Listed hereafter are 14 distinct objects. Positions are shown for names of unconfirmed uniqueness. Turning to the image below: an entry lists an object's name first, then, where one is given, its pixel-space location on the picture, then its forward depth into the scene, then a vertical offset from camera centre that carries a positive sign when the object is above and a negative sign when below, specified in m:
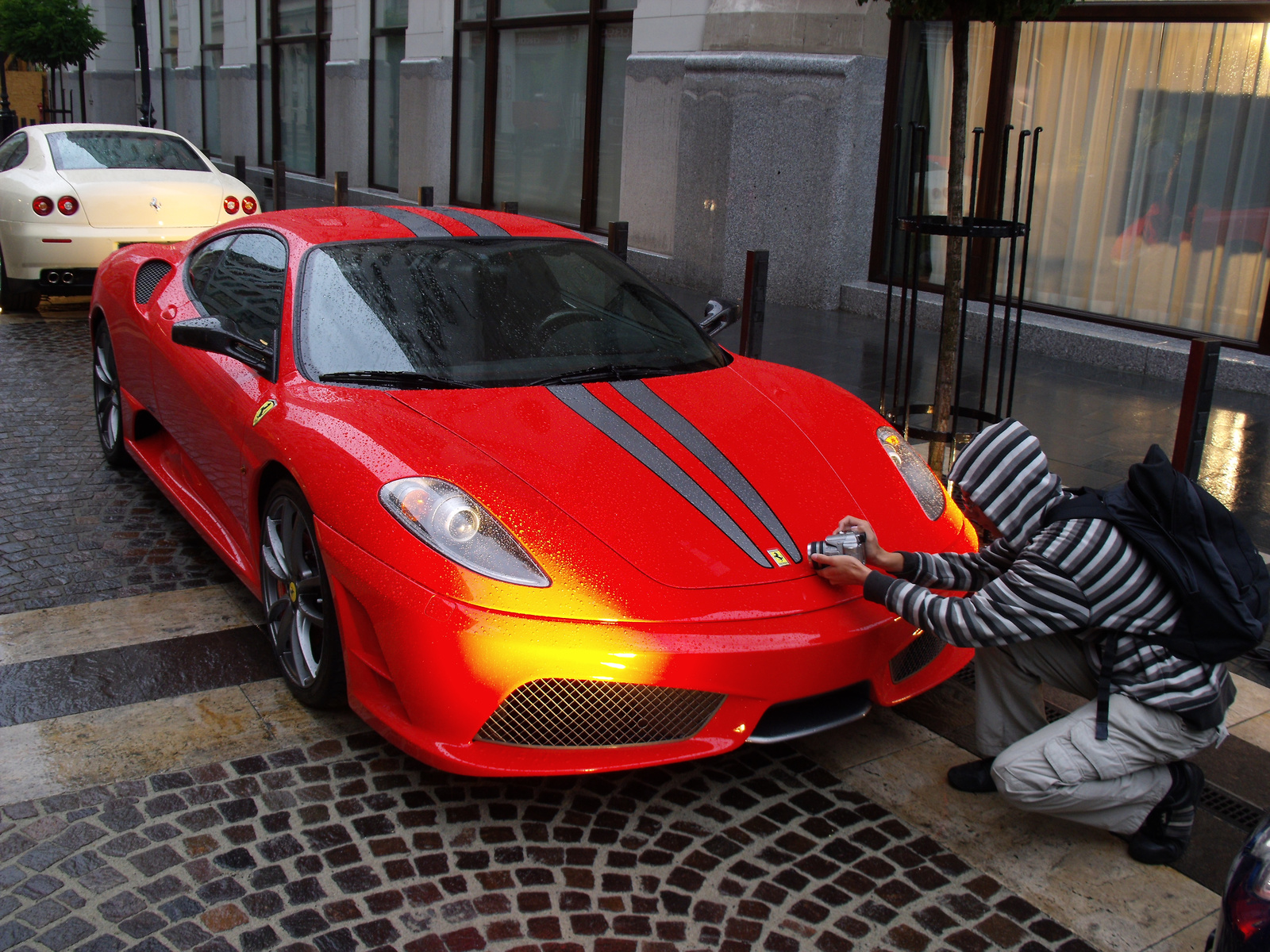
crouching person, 2.91 -1.06
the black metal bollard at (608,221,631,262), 8.15 -0.33
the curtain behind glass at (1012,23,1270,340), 8.83 +0.34
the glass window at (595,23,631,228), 13.62 +0.77
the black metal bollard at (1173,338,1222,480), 4.45 -0.68
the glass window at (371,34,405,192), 18.58 +1.01
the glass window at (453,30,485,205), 16.22 +0.84
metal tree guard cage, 5.42 -0.31
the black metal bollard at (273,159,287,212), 15.59 -0.19
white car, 9.18 -0.34
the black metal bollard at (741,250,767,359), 6.73 -0.60
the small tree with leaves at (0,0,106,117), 25.38 +2.57
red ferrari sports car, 2.95 -0.85
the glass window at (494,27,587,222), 14.52 +0.75
